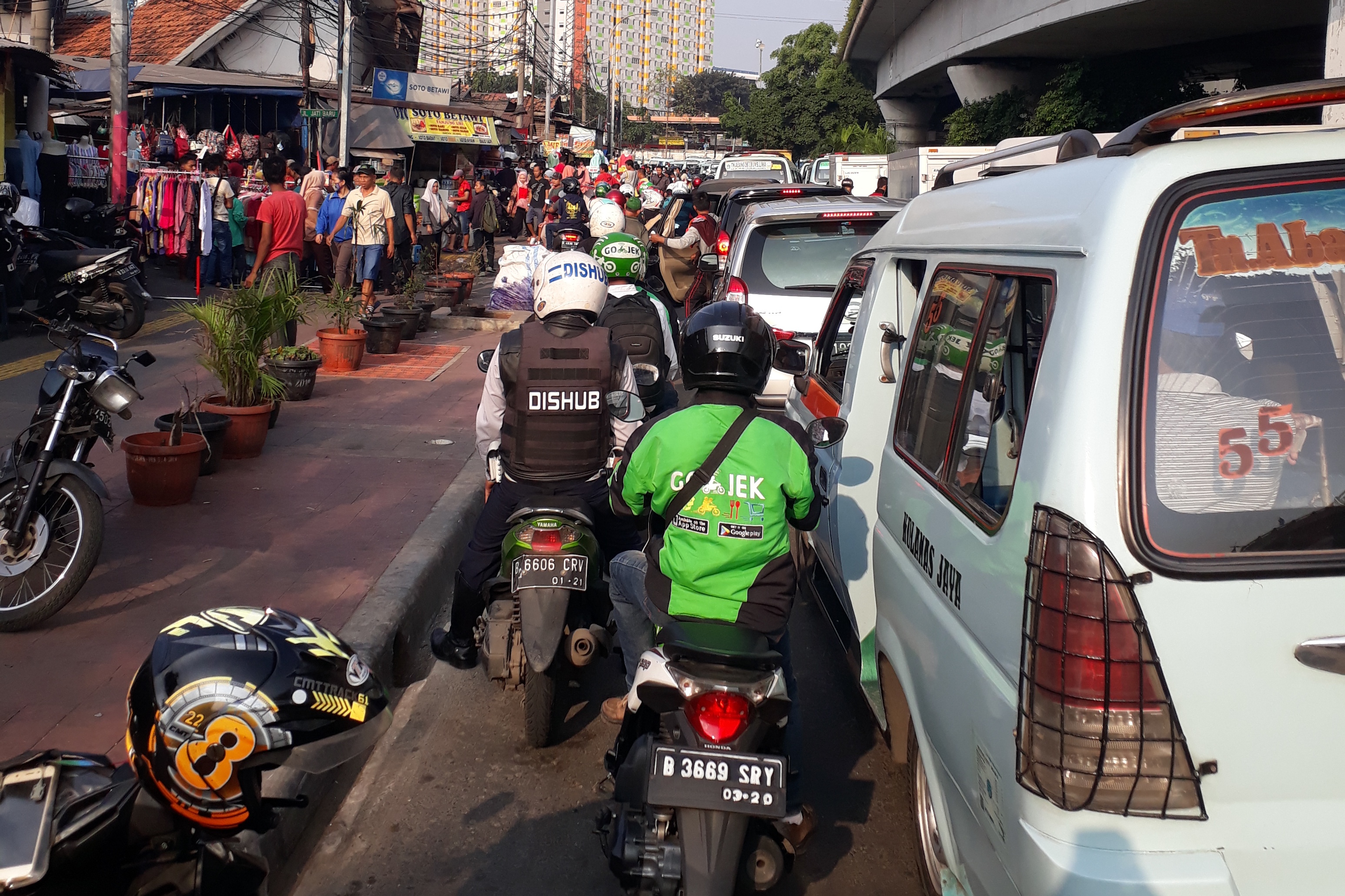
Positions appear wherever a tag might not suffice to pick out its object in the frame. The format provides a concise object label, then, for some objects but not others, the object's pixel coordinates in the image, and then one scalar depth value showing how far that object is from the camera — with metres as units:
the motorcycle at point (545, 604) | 4.14
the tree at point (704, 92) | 141.50
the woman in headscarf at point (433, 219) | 19.56
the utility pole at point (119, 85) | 14.72
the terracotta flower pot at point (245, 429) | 7.54
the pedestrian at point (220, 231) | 16.17
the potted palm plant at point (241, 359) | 7.60
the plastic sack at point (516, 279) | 13.21
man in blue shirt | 14.30
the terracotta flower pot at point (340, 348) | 11.17
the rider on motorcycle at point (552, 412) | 4.52
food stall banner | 30.25
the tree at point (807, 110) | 57.47
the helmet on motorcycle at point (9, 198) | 11.38
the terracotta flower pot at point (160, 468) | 6.46
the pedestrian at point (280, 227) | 12.48
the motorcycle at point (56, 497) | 4.82
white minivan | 2.07
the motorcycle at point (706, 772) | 2.79
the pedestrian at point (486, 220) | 22.55
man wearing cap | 13.91
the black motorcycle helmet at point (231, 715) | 1.99
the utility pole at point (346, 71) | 19.92
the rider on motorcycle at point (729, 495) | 3.21
